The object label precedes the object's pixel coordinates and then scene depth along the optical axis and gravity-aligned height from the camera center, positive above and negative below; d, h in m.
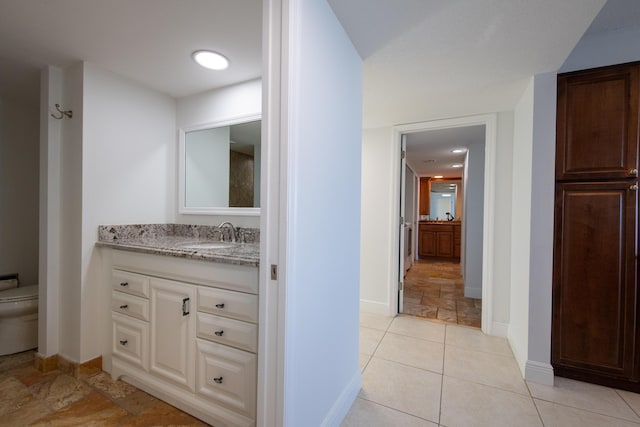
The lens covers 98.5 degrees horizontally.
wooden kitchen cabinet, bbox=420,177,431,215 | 7.45 +0.52
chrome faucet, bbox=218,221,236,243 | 2.12 -0.15
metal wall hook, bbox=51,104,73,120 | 1.90 +0.65
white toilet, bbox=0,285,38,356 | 2.04 -0.87
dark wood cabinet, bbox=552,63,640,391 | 1.67 -0.07
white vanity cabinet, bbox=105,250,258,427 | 1.31 -0.66
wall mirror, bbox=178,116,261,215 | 2.10 +0.35
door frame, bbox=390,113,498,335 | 2.55 +0.13
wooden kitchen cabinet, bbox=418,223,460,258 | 6.64 -0.62
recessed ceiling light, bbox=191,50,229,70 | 1.77 +1.01
